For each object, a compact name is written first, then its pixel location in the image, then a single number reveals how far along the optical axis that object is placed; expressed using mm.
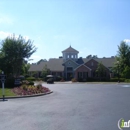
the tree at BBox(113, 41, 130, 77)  59812
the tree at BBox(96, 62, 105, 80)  59250
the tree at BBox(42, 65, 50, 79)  65850
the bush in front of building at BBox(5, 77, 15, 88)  31066
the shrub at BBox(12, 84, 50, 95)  20906
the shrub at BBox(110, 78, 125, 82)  52703
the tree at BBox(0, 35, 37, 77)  38312
